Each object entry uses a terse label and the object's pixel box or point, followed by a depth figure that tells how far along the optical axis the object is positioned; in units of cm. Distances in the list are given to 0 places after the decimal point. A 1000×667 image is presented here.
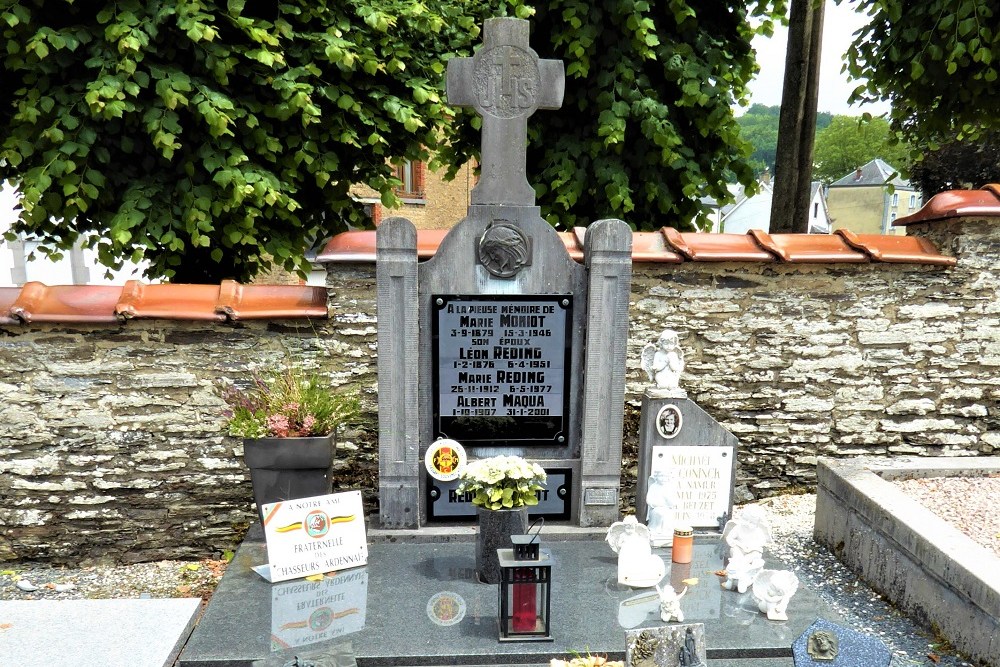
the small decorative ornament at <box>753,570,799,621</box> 338
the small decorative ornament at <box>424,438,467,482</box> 427
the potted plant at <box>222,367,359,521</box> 410
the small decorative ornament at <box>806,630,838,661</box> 264
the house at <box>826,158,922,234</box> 4500
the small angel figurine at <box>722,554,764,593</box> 366
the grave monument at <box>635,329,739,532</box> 428
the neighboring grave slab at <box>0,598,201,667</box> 290
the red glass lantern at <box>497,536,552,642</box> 319
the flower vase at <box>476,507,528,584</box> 376
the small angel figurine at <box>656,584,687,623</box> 332
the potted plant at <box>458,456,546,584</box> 374
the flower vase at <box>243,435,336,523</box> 409
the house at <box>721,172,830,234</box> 4431
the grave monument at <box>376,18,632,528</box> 416
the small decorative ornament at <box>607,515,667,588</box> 374
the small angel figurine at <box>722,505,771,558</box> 366
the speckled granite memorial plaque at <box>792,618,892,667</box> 263
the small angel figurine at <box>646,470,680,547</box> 420
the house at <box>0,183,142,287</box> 922
